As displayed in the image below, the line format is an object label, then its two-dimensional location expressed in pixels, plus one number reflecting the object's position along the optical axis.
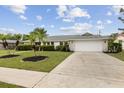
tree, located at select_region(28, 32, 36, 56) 7.15
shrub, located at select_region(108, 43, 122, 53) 10.23
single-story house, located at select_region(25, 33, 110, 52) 11.14
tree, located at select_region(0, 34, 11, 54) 7.67
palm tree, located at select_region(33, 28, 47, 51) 7.40
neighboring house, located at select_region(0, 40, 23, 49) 14.60
